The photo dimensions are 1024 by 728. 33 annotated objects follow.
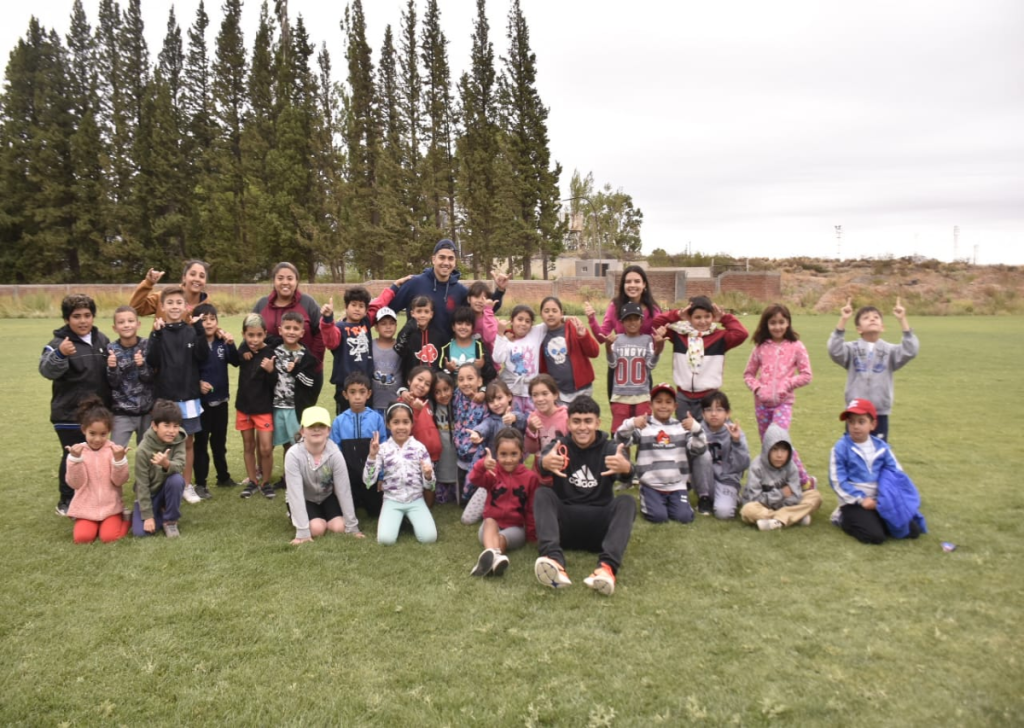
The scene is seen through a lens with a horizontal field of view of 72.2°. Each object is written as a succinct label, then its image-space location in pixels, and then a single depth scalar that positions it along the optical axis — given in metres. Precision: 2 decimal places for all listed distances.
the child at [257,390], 5.44
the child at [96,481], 4.61
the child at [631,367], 5.75
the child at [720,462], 5.25
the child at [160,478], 4.71
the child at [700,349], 5.55
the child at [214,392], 5.57
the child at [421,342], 5.52
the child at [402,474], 4.70
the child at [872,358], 5.26
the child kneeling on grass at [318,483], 4.68
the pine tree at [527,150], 34.94
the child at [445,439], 5.36
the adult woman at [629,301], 5.75
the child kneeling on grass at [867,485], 4.57
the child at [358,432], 5.09
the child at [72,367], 4.91
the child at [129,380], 5.15
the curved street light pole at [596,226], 54.28
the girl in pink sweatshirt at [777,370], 5.39
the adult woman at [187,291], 5.45
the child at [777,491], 4.89
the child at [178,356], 5.27
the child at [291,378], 5.43
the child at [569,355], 5.79
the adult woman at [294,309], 5.61
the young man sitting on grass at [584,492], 4.18
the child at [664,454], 5.05
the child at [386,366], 5.59
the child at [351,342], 5.52
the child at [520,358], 5.69
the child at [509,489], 4.50
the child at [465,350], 5.48
